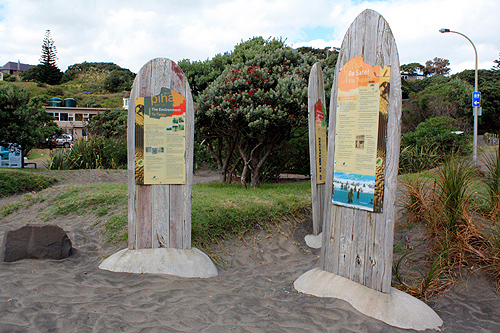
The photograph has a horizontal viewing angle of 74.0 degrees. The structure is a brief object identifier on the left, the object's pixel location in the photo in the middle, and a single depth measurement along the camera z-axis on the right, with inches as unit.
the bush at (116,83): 2623.0
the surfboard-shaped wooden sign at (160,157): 163.2
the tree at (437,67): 2344.7
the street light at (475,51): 579.6
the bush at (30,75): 2691.9
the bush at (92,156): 539.0
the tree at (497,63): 1768.2
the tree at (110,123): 1055.6
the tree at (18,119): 450.6
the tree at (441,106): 981.2
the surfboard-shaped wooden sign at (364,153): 121.1
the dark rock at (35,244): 158.1
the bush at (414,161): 422.6
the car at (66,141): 1278.9
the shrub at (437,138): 489.8
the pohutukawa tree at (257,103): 282.5
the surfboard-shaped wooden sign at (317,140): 211.0
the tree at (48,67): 2503.7
